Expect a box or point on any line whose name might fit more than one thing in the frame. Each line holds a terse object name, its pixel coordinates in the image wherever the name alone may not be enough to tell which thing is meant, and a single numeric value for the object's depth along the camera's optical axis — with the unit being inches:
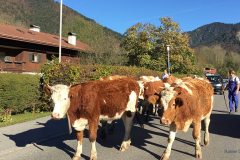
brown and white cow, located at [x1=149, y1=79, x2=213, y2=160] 176.4
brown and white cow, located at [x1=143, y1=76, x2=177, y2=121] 348.8
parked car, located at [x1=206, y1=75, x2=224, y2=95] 893.2
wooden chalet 804.6
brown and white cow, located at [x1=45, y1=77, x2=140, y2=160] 180.7
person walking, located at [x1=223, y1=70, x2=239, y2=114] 401.4
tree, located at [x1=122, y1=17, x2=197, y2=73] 1032.2
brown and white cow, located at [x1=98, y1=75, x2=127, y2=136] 256.1
